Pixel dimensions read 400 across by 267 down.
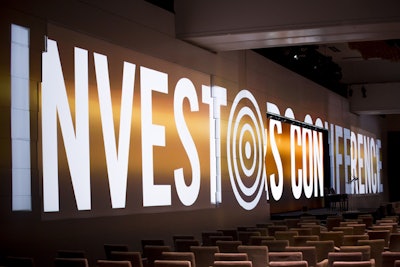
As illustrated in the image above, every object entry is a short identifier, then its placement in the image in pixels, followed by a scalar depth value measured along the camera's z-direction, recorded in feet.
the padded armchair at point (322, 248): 30.98
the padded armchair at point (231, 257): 24.52
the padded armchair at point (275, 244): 31.35
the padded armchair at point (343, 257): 24.39
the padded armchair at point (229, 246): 31.22
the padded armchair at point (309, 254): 28.30
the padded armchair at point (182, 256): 25.52
